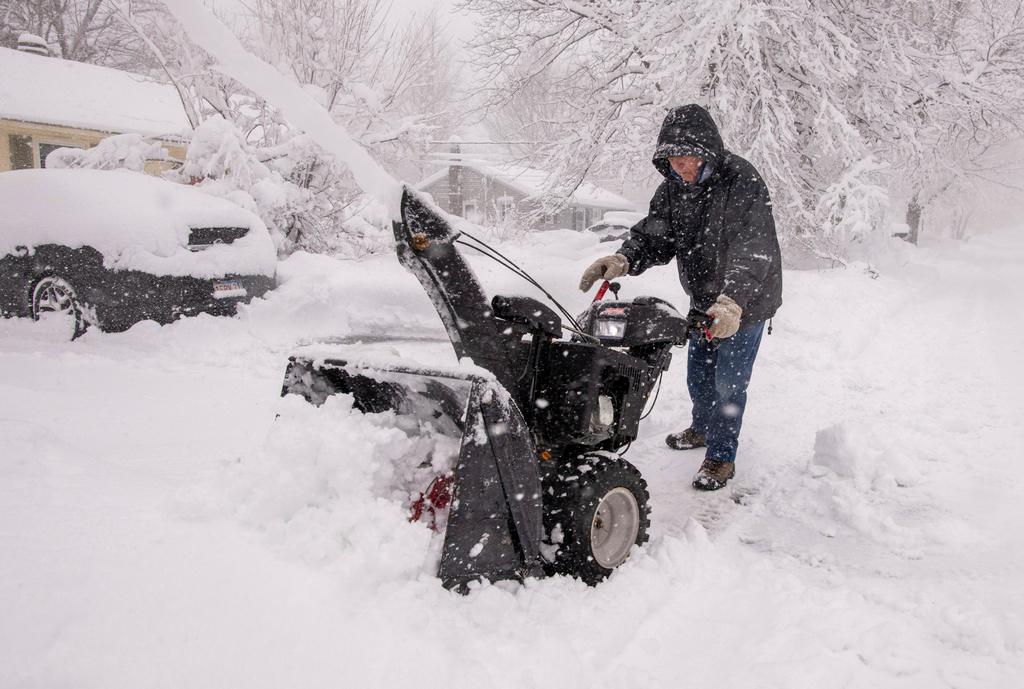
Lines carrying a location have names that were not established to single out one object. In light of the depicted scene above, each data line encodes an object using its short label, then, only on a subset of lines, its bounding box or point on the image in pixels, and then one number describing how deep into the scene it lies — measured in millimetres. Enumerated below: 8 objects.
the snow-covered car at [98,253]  6141
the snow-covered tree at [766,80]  9414
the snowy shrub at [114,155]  9852
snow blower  2066
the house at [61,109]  19141
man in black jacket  3393
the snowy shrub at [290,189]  9547
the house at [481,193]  31406
